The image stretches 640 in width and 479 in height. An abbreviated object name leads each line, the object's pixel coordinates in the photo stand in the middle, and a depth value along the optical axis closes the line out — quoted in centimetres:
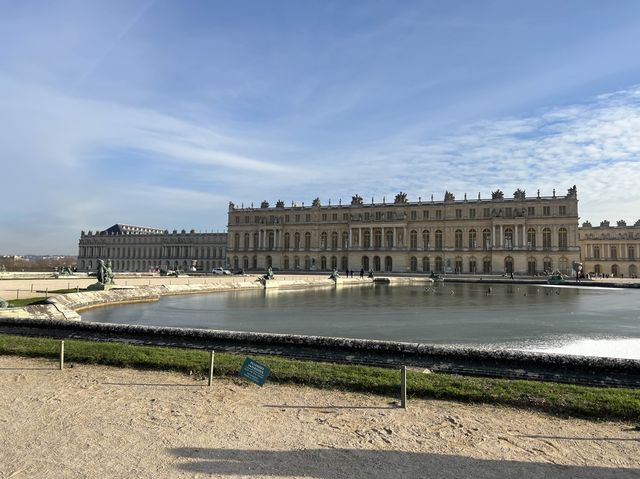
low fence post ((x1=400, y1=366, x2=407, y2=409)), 667
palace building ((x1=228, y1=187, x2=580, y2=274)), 7662
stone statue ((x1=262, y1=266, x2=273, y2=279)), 4402
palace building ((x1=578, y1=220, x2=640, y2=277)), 8338
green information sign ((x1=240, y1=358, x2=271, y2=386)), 700
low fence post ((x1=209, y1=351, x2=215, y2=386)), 786
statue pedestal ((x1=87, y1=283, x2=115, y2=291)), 2520
